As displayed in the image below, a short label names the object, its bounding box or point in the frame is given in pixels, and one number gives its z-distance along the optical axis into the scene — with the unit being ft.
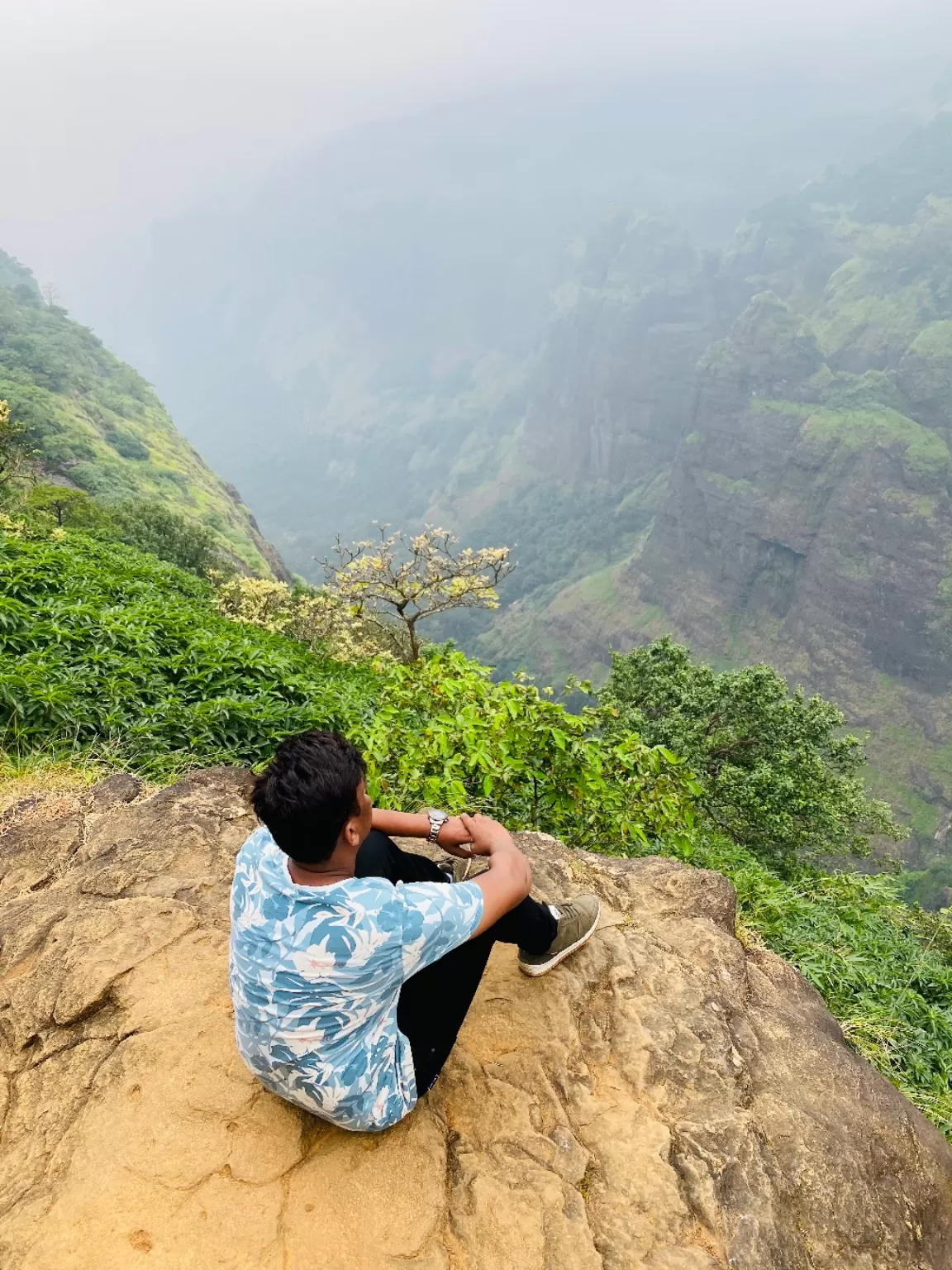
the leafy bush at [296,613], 48.49
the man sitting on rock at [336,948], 6.65
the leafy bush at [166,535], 71.61
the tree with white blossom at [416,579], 40.73
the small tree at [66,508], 59.62
